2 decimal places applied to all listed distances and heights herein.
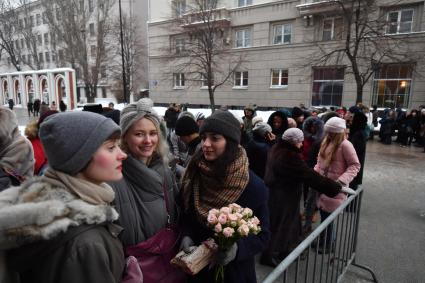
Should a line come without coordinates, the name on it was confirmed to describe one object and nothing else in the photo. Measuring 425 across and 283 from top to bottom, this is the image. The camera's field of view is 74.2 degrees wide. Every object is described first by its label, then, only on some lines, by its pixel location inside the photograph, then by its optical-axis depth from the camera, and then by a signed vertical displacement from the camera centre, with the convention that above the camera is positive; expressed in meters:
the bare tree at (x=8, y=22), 32.38 +8.27
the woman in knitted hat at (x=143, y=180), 1.75 -0.57
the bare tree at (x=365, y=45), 16.92 +3.88
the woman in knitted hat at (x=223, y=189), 2.07 -0.71
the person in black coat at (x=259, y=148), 4.72 -0.87
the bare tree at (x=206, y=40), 22.73 +5.01
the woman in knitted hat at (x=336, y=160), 3.95 -0.91
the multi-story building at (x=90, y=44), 33.50 +7.10
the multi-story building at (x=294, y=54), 20.59 +3.65
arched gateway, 22.43 +0.69
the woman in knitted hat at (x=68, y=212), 1.05 -0.46
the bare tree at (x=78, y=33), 29.92 +6.59
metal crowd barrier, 2.73 -1.89
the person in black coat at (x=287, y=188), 3.37 -1.13
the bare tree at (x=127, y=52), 32.09 +5.18
